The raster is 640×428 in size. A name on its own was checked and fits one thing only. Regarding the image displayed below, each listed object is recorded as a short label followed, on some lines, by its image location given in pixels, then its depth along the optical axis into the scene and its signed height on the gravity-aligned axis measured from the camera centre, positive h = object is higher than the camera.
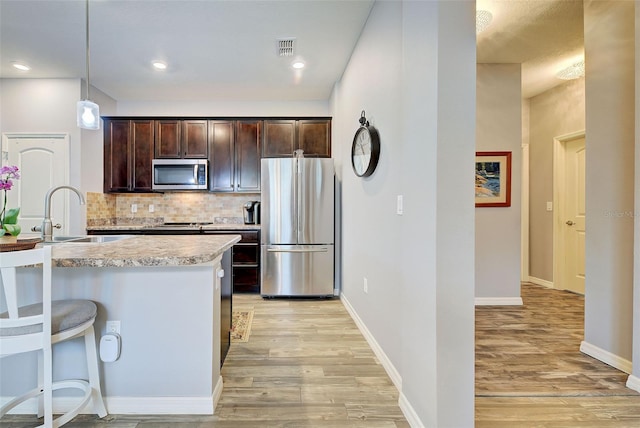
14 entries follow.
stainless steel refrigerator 3.89 -0.16
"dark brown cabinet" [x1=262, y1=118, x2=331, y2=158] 4.52 +1.10
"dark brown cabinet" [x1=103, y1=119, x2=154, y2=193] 4.46 +0.87
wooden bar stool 1.28 -0.50
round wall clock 2.42 +0.54
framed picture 3.73 +0.41
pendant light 2.16 +0.69
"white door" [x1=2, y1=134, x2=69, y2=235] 3.87 +0.58
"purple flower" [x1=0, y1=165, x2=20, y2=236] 1.70 +0.02
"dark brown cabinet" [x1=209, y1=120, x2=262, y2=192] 4.52 +0.84
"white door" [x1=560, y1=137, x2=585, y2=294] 4.16 -0.04
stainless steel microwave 4.42 +0.56
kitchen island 1.71 -0.68
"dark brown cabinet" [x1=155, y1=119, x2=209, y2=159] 4.48 +1.06
